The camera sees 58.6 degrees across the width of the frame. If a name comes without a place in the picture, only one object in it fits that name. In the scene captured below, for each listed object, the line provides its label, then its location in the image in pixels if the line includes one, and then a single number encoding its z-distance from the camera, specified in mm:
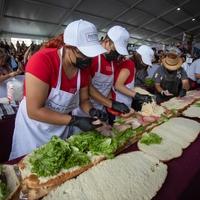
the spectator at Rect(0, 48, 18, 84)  2557
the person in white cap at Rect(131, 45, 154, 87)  2372
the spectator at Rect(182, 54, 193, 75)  5487
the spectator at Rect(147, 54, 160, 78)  4973
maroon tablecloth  1060
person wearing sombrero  2963
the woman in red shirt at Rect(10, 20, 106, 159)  1273
